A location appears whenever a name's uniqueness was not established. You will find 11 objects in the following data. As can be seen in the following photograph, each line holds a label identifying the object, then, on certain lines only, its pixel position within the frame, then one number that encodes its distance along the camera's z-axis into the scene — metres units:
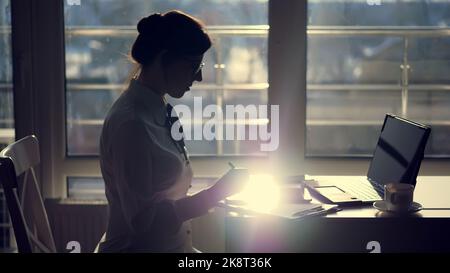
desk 4.47
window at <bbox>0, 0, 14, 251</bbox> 5.73
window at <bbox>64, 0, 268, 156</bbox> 5.82
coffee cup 4.50
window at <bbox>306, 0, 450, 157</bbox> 5.80
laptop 4.62
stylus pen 4.47
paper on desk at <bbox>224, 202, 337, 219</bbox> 4.46
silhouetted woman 4.37
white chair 4.34
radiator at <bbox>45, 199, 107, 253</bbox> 5.70
